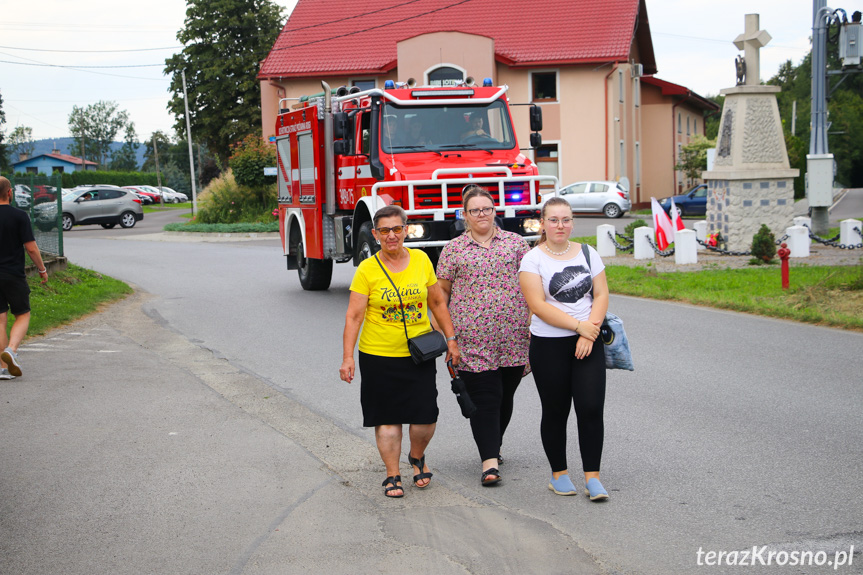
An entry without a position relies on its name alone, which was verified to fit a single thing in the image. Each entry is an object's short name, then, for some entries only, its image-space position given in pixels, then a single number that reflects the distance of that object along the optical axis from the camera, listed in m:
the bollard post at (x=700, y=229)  21.44
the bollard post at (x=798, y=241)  18.36
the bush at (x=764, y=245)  17.45
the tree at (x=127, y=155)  137.00
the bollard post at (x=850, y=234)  19.66
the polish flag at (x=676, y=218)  19.88
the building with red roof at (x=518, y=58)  41.06
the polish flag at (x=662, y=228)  19.80
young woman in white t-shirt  5.38
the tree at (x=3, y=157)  77.84
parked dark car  37.19
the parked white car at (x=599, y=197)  37.56
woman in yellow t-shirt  5.50
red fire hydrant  13.66
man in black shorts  8.75
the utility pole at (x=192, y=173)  45.94
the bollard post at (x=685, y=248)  18.30
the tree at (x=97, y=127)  136.00
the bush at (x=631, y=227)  21.23
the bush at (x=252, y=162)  35.81
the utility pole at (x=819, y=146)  22.20
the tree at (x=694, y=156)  45.91
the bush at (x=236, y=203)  36.72
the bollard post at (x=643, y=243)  19.81
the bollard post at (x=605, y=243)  20.95
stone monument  19.80
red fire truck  12.98
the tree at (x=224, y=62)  58.03
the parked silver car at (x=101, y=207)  39.60
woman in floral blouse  5.68
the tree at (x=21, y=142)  123.81
